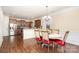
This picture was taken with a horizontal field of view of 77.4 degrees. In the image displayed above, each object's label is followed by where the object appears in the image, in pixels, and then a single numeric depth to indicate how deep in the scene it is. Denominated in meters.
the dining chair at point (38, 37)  1.31
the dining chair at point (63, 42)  1.21
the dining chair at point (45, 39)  1.28
